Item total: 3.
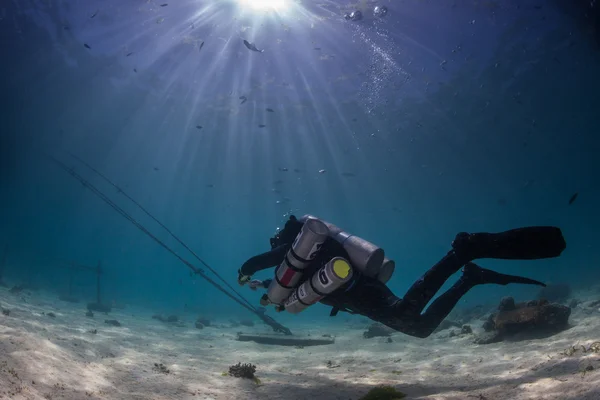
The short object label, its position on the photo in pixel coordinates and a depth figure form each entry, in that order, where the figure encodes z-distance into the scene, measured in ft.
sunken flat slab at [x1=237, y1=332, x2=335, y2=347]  39.34
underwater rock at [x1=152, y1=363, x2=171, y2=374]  19.21
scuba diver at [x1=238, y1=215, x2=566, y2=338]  12.51
